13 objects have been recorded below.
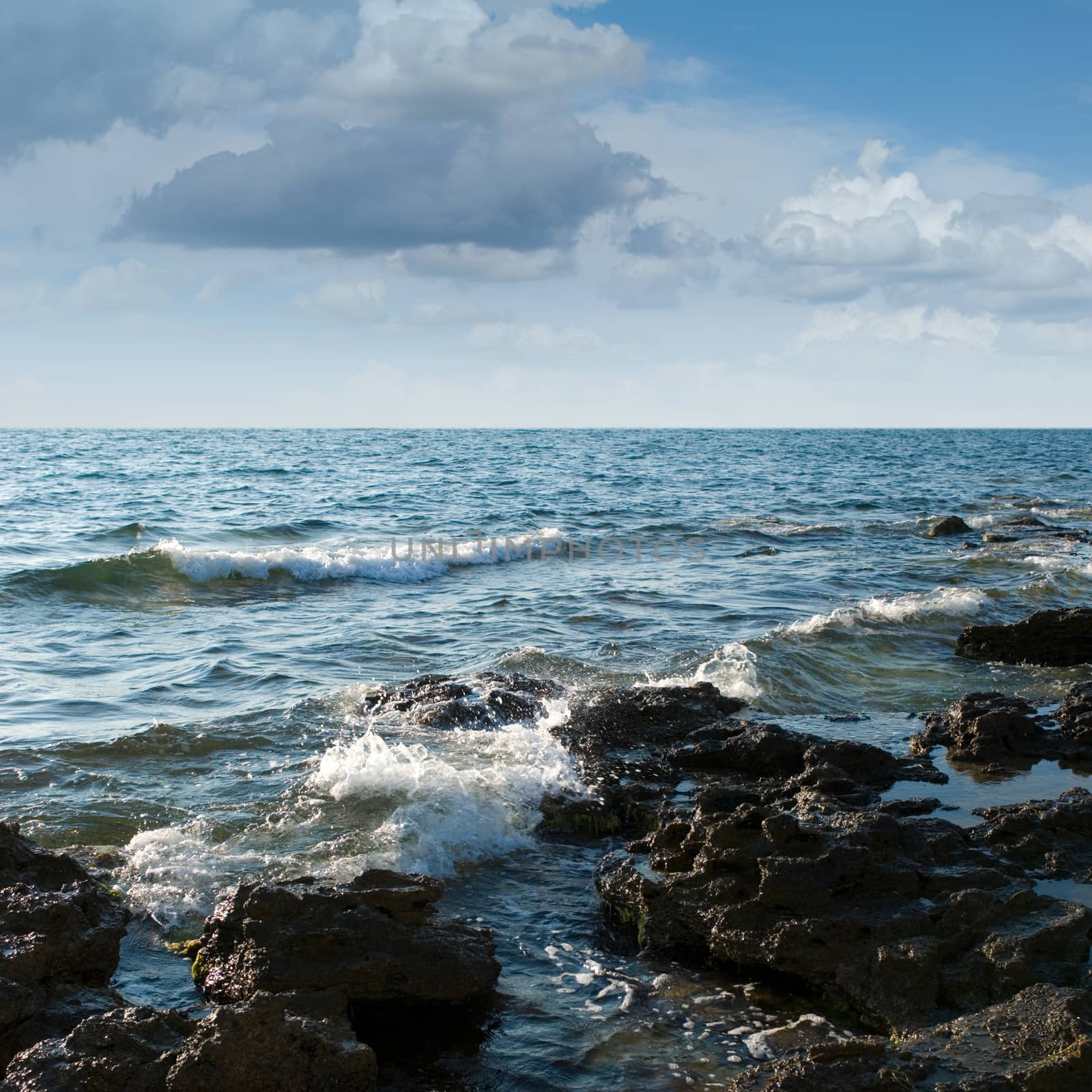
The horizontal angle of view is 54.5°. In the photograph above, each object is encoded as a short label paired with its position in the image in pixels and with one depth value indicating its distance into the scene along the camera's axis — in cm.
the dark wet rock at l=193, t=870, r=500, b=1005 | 517
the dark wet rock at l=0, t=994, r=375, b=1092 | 405
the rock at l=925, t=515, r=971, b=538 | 2638
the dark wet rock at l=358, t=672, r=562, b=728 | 999
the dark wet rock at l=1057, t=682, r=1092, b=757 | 891
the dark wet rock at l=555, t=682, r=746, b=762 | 928
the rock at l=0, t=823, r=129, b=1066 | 452
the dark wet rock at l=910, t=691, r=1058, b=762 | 874
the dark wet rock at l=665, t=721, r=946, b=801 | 788
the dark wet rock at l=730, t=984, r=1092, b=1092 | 420
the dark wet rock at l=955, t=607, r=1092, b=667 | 1219
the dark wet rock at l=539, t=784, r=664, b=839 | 754
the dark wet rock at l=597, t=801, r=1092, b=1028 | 511
